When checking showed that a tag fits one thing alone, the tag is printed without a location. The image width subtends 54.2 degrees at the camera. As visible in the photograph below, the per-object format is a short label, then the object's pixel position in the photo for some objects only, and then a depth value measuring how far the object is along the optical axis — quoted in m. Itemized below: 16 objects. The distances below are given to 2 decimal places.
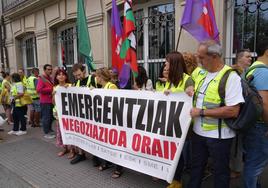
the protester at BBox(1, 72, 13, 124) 7.20
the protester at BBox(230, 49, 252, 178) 2.97
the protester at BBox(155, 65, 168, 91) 3.67
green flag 5.37
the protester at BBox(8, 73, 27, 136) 6.45
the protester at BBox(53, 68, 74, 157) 4.54
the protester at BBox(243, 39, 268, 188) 2.49
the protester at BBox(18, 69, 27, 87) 7.98
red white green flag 4.39
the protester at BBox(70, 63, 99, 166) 4.29
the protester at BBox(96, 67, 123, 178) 3.88
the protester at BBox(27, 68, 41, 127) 7.06
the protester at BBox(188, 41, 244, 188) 2.38
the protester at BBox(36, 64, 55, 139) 6.00
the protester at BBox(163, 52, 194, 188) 2.97
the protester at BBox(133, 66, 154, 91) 4.72
